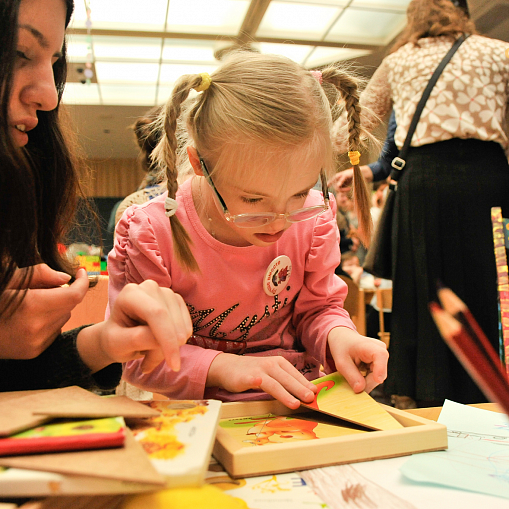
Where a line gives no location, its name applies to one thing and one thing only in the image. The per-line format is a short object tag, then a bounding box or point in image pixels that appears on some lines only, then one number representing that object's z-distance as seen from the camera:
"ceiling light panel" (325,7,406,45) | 4.04
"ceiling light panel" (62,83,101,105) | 5.74
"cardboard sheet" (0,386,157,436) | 0.35
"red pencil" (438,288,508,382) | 0.29
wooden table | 0.34
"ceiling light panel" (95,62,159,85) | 5.09
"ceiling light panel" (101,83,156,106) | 5.84
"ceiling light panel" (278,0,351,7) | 3.76
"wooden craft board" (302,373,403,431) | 0.52
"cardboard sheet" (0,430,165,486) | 0.29
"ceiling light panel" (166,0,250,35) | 3.84
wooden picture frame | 0.41
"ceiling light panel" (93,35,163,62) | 4.43
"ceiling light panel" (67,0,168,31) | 3.81
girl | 0.72
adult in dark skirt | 1.32
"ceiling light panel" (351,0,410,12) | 3.84
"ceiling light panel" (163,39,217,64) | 4.50
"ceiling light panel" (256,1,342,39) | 3.86
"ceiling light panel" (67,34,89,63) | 4.33
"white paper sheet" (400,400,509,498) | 0.39
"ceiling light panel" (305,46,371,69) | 4.63
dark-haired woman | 0.48
